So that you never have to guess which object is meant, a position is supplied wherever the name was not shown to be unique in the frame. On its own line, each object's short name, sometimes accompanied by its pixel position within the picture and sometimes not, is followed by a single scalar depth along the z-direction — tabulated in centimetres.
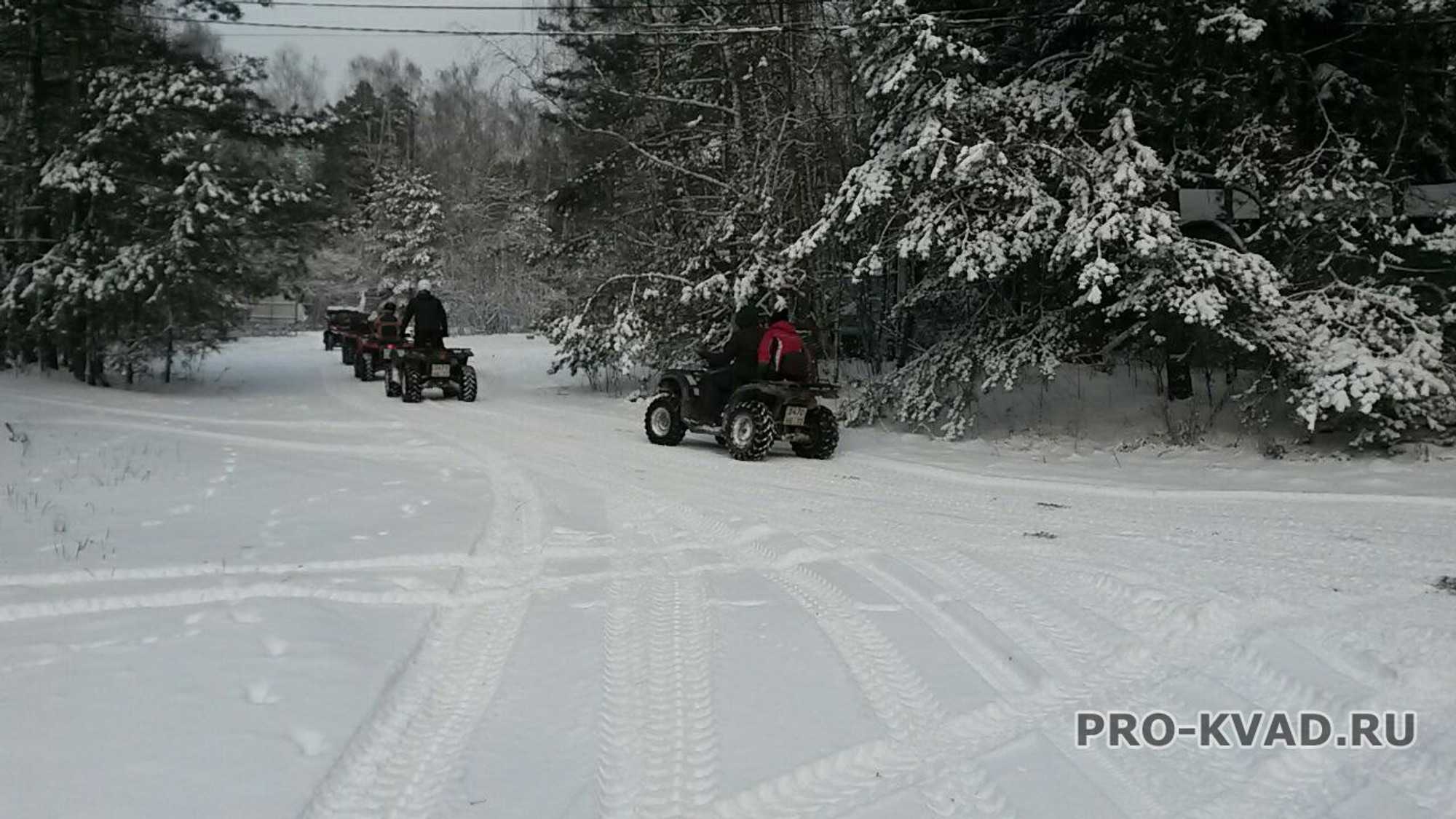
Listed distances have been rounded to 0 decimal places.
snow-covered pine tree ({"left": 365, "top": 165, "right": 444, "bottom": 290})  4291
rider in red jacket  978
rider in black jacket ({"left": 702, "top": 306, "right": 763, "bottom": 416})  1013
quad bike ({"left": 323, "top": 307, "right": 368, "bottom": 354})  2428
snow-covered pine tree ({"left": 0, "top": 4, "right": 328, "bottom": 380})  1464
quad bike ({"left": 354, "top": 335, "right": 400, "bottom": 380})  1980
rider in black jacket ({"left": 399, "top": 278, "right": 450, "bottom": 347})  1537
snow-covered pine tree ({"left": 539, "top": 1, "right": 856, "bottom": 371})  1425
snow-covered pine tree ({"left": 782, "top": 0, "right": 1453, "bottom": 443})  889
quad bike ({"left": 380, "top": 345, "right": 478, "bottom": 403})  1522
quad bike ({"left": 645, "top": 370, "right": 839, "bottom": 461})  947
